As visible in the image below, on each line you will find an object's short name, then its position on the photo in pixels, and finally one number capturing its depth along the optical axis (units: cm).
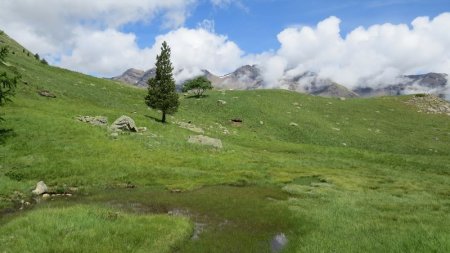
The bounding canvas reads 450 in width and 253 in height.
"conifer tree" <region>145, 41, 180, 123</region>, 6781
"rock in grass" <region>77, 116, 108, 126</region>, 5697
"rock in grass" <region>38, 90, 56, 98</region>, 7281
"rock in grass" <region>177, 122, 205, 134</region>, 7012
